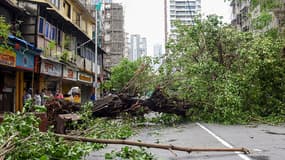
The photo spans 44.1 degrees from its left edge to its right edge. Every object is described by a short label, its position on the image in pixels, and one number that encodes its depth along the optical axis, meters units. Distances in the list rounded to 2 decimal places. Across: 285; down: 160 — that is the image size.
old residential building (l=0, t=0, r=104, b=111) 20.98
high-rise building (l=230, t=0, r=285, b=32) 25.14
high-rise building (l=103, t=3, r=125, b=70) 89.06
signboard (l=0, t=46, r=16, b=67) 15.74
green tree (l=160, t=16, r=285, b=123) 16.20
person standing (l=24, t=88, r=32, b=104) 18.00
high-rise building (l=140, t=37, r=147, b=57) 153.60
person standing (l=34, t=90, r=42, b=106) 18.47
